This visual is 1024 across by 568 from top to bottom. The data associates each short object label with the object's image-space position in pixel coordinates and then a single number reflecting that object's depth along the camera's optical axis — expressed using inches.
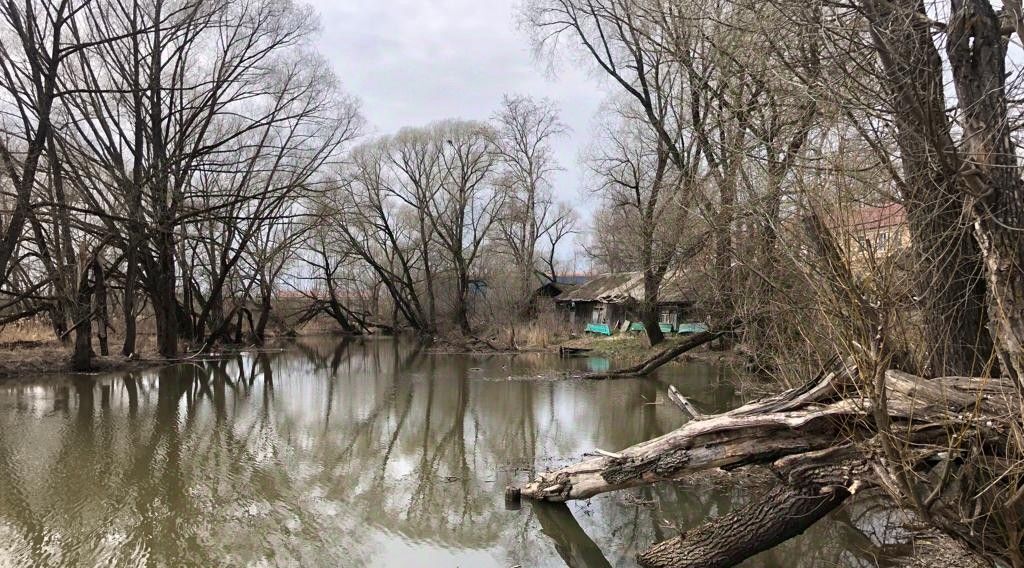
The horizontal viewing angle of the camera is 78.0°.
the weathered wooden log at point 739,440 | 175.6
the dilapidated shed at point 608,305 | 1035.3
